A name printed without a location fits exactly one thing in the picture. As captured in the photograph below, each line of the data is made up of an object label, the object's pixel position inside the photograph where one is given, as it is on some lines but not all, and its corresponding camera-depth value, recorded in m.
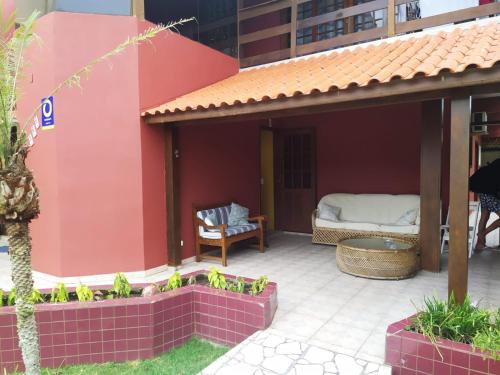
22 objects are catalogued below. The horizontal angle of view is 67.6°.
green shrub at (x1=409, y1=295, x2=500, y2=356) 2.75
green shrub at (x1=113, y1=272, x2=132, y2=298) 3.81
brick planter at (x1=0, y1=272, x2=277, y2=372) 3.45
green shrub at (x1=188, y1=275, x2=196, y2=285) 4.19
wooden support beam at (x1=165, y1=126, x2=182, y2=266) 5.97
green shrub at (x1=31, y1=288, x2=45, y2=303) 3.64
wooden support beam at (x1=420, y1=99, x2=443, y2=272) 5.49
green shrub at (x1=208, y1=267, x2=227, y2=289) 4.01
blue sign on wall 5.30
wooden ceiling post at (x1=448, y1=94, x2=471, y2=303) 3.55
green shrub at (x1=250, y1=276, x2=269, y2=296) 3.93
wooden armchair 6.16
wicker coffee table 5.17
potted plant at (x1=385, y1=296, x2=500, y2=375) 2.63
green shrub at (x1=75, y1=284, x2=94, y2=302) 3.66
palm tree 2.61
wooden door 8.57
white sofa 6.62
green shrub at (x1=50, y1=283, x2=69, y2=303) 3.67
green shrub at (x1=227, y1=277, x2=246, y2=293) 3.96
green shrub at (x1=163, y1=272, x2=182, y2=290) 4.05
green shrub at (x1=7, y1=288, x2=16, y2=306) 3.62
